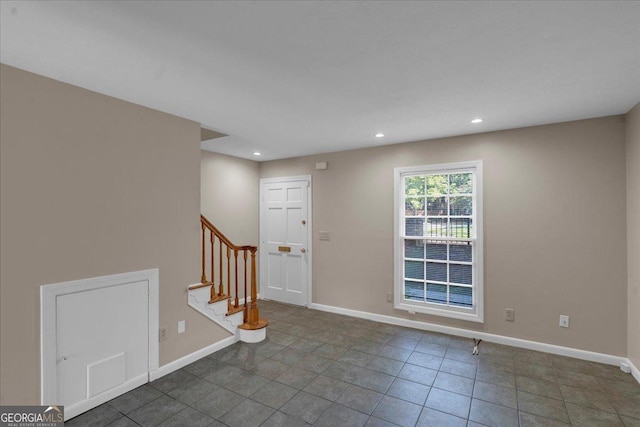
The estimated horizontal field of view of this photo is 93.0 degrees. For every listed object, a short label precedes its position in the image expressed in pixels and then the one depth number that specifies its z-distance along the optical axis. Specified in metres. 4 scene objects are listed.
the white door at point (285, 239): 5.00
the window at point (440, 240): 3.71
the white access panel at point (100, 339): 2.25
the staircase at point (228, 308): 3.22
